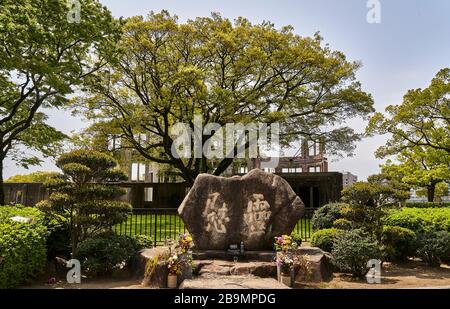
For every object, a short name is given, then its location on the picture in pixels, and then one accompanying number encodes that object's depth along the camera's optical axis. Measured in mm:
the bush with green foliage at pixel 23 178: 43056
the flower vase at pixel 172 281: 7669
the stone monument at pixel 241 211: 9445
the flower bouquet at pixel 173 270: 7688
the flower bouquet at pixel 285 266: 7859
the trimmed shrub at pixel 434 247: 9779
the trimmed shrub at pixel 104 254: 8805
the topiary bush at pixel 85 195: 9070
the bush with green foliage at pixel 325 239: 10574
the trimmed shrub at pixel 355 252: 8586
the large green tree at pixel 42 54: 14255
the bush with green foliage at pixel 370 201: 9414
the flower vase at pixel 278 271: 8060
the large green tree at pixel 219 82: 20531
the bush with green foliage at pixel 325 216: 12383
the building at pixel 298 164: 36562
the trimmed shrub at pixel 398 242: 9891
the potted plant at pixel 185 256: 7969
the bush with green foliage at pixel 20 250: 7406
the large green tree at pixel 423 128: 22047
